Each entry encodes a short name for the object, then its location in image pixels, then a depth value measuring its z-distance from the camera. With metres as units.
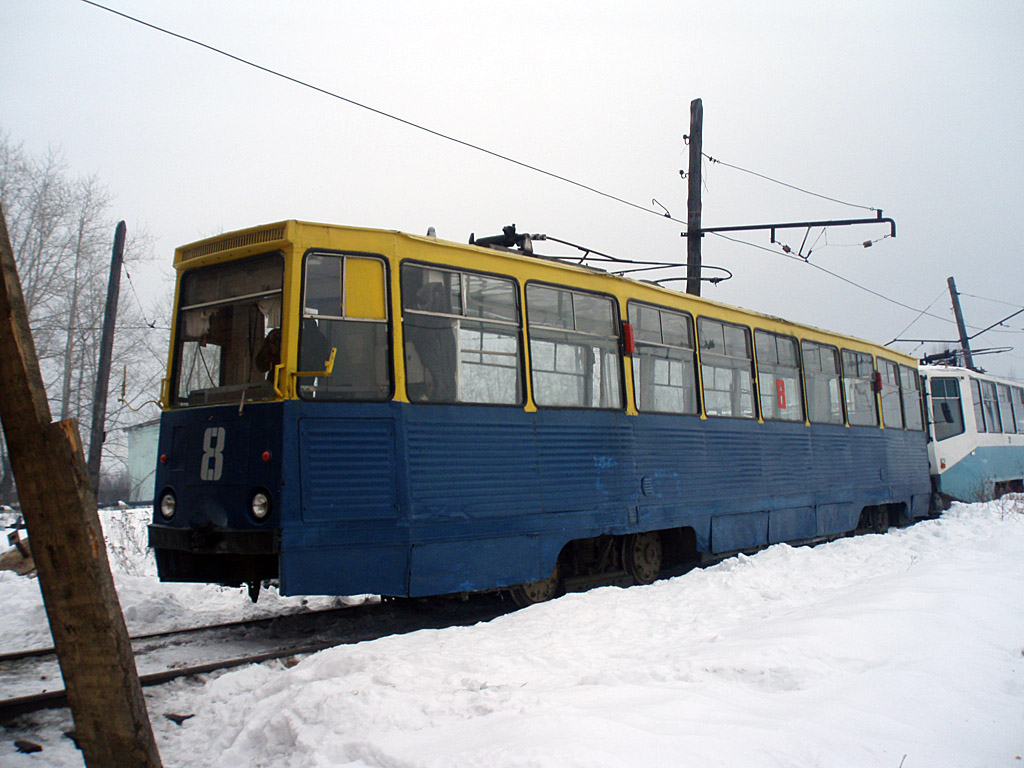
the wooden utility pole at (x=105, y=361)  13.20
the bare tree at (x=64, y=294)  25.22
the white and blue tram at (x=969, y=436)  16.30
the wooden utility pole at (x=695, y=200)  13.40
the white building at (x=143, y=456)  34.25
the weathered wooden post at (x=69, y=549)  2.88
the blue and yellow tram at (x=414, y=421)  5.88
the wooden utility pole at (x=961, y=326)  29.02
